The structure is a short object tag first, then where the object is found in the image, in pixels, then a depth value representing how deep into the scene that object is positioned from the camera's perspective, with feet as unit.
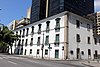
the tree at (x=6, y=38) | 64.94
